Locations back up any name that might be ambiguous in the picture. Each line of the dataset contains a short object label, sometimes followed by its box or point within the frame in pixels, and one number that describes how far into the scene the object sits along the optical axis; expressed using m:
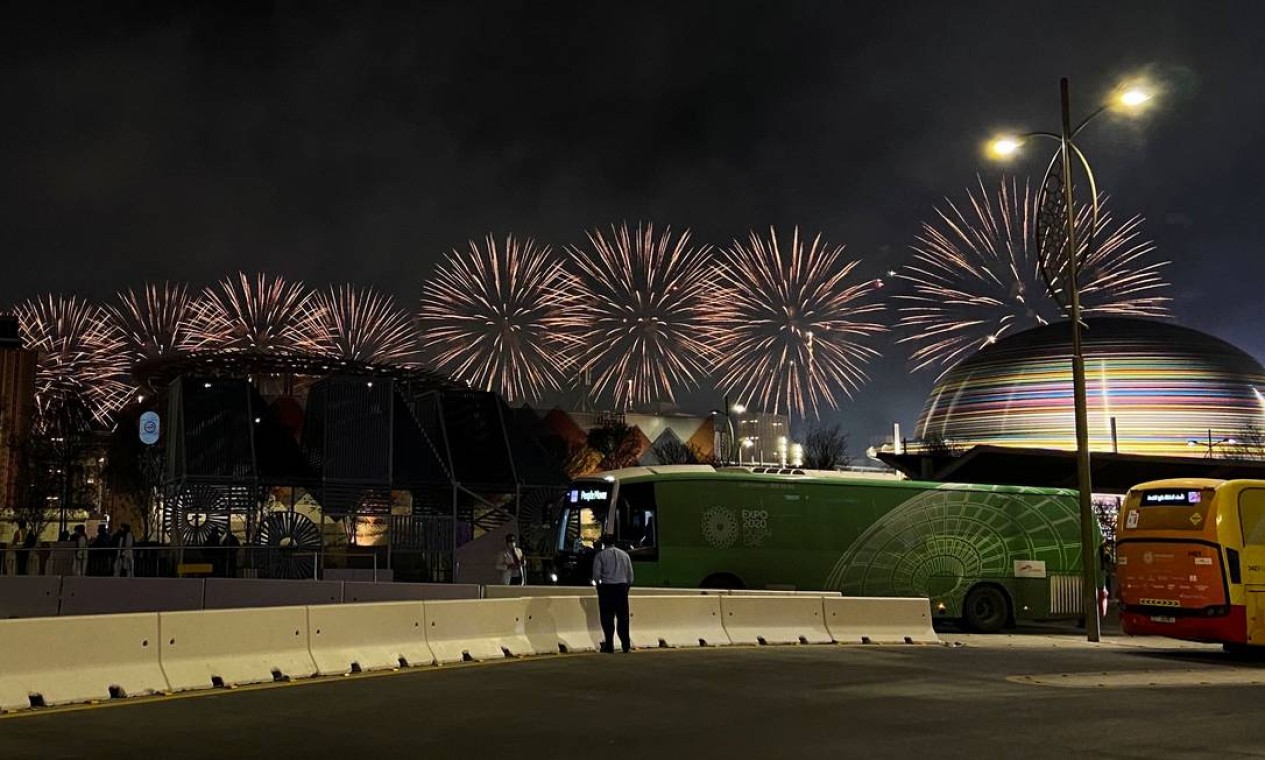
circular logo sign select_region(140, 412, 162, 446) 48.09
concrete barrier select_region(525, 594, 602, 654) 16.39
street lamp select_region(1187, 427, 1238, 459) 88.03
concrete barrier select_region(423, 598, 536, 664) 14.98
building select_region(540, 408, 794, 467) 92.50
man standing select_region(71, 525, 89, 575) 30.84
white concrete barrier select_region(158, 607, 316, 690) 11.97
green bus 24.14
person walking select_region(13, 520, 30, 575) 34.03
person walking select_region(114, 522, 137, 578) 30.75
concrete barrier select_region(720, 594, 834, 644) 18.41
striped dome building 92.19
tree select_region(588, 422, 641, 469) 90.38
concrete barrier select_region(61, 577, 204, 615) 26.22
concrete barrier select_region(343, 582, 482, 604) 24.44
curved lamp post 20.97
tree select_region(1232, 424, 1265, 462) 82.81
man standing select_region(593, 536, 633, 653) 15.66
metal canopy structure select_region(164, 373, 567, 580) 37.38
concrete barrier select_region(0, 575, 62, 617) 27.02
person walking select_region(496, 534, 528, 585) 25.17
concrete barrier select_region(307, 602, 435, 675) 13.54
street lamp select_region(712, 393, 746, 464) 56.18
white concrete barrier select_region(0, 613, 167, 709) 10.59
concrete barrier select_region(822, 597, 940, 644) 19.20
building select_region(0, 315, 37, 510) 90.75
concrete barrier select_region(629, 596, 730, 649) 17.44
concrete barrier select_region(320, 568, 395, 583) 33.72
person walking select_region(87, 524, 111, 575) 32.28
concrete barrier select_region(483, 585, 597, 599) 20.45
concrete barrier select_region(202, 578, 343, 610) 25.11
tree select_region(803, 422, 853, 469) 94.41
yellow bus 17.00
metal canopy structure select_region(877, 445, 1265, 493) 49.75
